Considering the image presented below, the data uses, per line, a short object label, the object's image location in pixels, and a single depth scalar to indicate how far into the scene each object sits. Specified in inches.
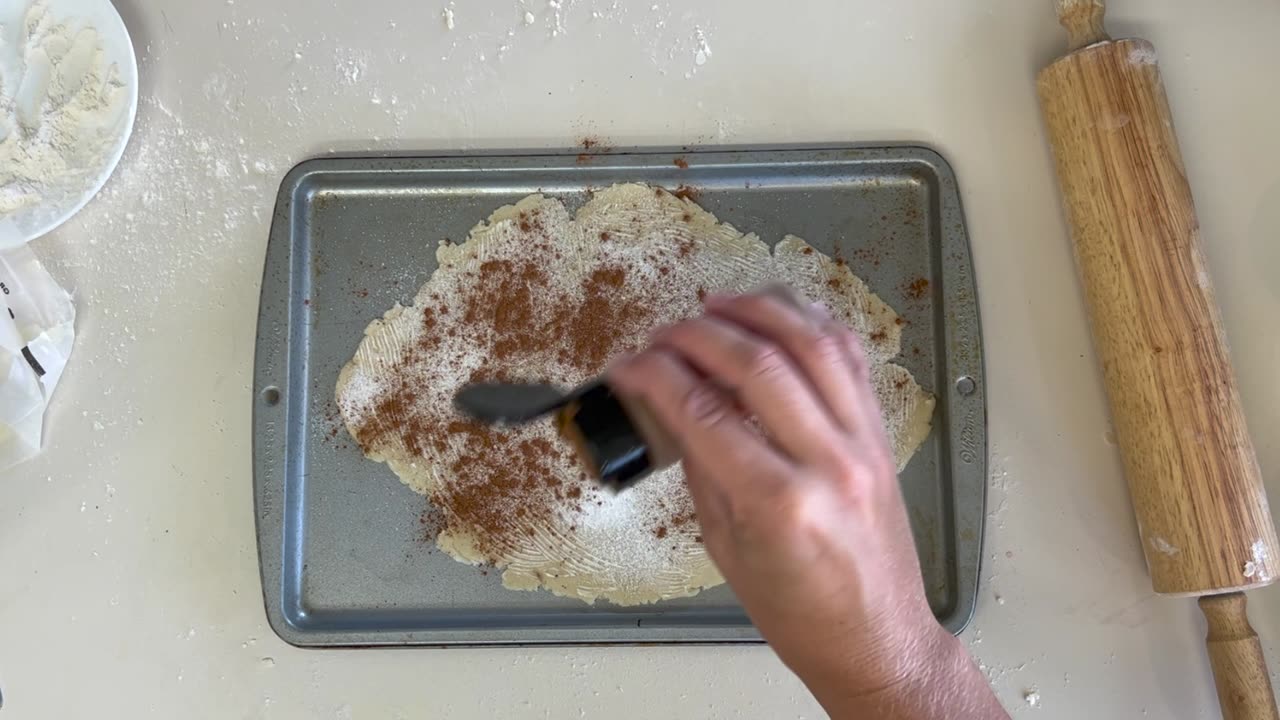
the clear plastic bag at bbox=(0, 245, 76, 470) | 39.1
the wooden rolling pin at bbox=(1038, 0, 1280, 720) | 34.8
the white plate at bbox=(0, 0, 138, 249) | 39.2
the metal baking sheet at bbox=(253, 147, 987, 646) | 38.9
